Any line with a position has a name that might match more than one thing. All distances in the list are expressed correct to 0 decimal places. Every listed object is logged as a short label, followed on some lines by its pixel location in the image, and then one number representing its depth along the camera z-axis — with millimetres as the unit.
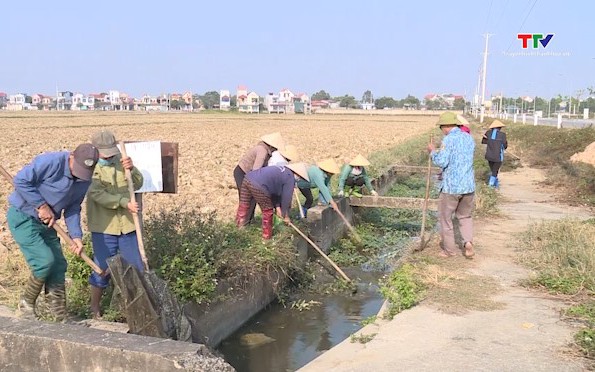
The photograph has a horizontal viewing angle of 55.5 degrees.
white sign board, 4703
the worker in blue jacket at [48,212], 3953
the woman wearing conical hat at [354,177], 8936
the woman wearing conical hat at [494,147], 12195
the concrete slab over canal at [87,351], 3045
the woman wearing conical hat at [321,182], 7598
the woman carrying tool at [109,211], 4359
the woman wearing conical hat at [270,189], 6152
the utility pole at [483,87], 51531
